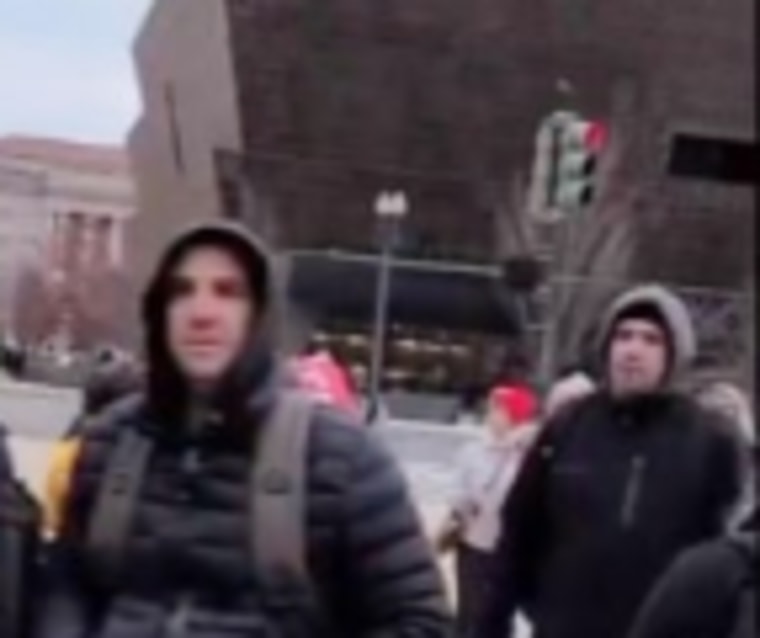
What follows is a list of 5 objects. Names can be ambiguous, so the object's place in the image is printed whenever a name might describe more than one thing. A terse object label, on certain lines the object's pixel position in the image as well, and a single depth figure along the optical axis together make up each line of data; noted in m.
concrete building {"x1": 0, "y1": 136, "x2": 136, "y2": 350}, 116.94
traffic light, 20.78
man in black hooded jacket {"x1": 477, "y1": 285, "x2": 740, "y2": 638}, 6.13
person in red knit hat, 10.76
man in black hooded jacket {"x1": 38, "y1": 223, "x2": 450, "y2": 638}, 4.10
